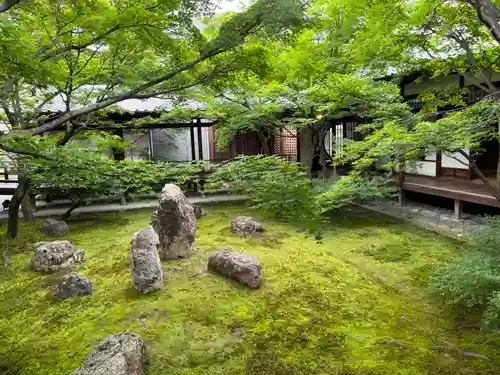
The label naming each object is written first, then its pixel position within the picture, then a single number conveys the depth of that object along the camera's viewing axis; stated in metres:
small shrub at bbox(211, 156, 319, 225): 8.06
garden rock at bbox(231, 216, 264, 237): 9.48
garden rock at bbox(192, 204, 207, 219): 11.98
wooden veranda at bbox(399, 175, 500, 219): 9.23
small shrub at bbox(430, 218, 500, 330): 4.60
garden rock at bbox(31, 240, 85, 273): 7.31
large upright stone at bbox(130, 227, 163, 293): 5.83
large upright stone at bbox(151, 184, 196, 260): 7.40
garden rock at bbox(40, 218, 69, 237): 10.23
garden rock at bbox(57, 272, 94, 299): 5.92
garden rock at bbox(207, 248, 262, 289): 6.10
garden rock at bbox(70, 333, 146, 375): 3.47
